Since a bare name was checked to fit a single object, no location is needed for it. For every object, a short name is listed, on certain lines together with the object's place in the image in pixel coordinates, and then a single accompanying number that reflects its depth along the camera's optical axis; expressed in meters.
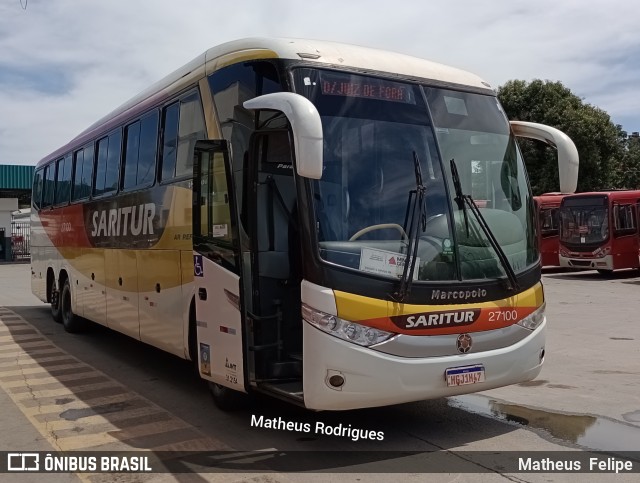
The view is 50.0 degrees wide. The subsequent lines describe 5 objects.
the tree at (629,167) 38.87
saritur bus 5.18
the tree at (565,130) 32.34
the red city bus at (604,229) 23.02
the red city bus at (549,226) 26.70
